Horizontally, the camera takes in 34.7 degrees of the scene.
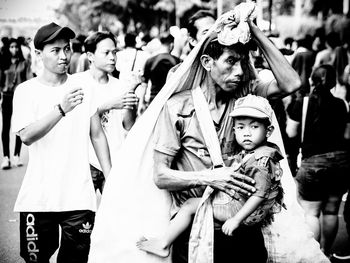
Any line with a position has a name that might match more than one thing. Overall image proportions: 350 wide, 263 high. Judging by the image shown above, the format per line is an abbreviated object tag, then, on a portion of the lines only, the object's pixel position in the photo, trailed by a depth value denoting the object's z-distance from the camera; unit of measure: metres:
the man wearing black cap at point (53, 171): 3.91
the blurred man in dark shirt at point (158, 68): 7.67
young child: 2.82
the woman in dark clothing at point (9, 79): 9.48
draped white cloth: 3.10
